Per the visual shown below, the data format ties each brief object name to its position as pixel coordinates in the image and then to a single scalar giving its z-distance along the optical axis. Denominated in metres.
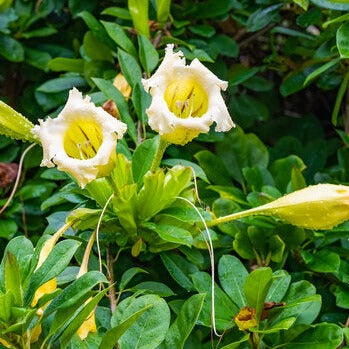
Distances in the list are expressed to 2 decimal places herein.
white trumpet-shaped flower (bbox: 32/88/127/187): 1.20
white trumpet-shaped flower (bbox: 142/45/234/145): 1.22
